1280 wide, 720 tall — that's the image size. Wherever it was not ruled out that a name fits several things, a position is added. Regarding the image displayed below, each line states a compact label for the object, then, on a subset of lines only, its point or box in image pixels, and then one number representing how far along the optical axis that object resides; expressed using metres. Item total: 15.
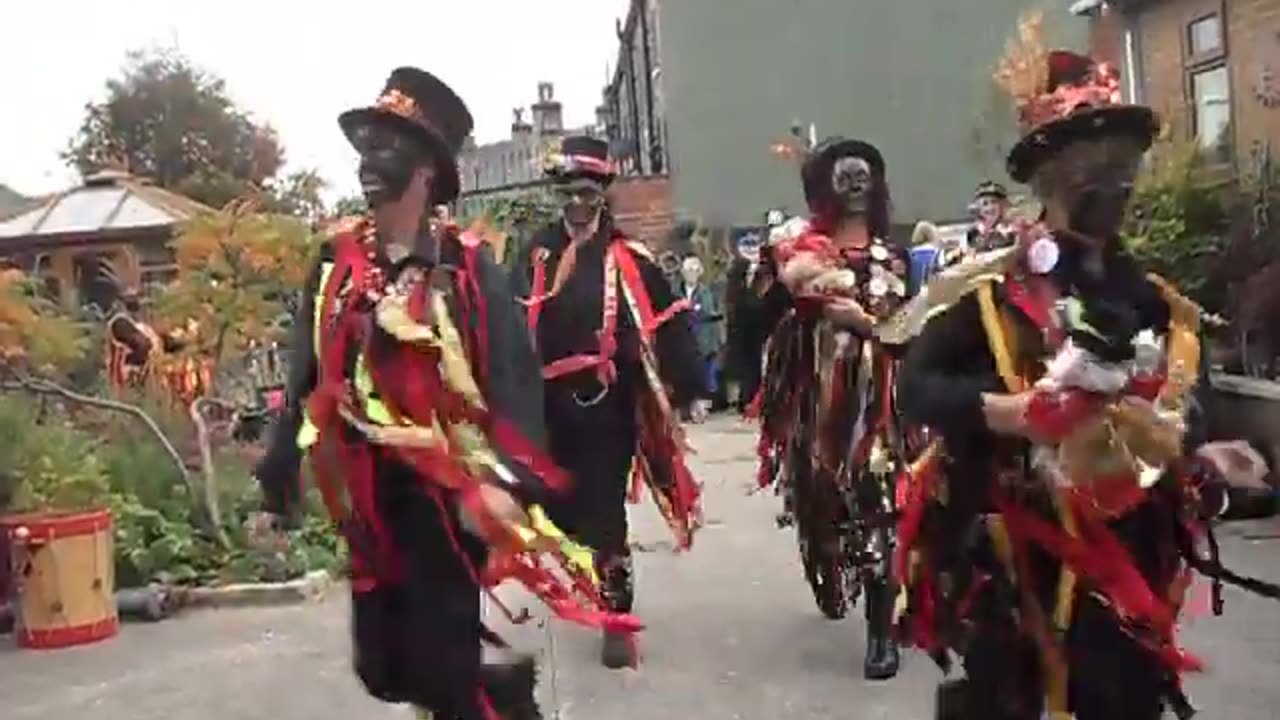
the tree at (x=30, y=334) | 9.82
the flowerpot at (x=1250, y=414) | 4.43
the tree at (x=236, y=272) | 10.64
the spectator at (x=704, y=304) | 21.12
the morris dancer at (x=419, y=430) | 4.92
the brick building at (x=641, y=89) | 34.84
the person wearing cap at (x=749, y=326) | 8.03
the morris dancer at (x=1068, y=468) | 3.99
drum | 9.34
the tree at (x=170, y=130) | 43.69
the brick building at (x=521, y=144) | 43.47
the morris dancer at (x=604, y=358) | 8.01
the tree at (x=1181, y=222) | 13.21
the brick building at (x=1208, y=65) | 14.22
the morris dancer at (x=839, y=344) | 7.48
